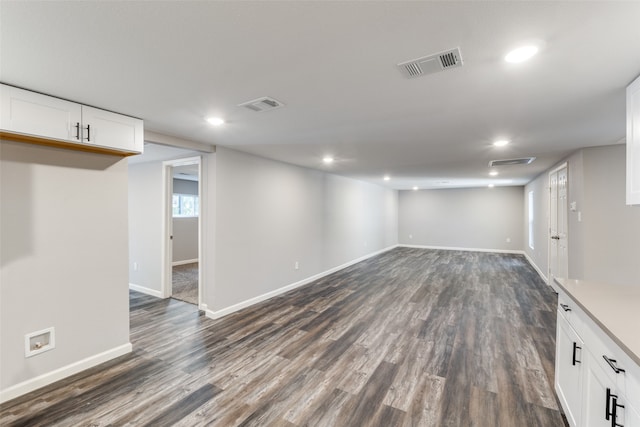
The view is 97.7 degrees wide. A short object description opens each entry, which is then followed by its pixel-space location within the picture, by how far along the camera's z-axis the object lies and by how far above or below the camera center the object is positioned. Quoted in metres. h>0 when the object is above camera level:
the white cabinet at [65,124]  1.95 +0.73
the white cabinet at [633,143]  1.78 +0.47
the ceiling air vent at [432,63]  1.54 +0.89
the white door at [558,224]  4.44 -0.17
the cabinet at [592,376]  1.17 -0.83
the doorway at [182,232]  4.57 -0.38
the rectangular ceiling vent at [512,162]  4.59 +0.91
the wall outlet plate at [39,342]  2.25 -1.04
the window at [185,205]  7.74 +0.31
